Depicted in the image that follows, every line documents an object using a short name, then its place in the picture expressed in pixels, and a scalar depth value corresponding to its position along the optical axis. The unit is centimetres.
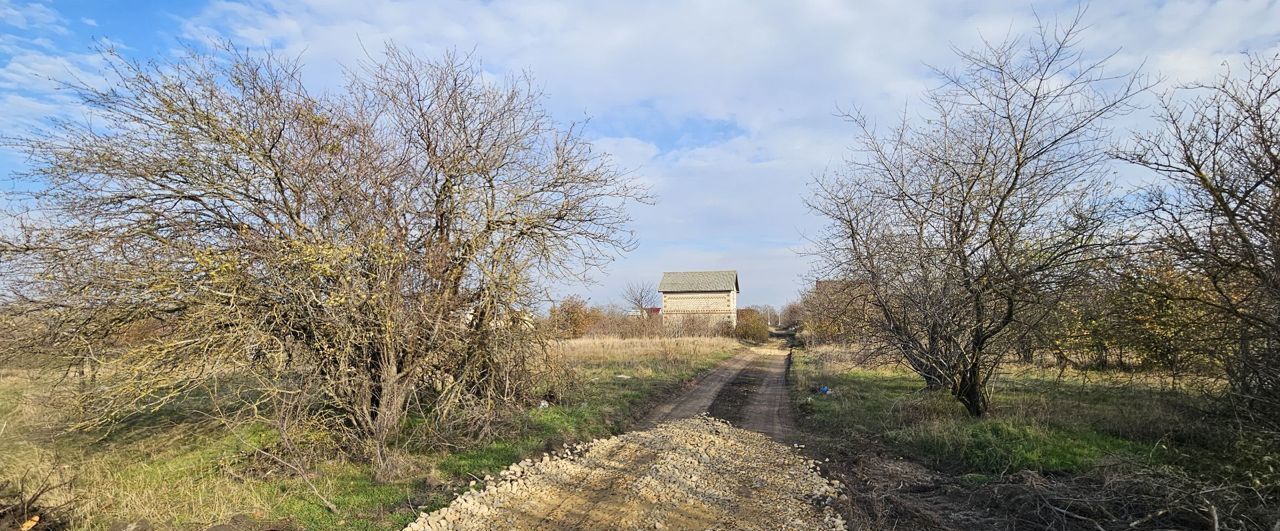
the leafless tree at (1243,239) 555
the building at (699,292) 6594
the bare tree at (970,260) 942
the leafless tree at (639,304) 4872
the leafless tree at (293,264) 685
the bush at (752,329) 4891
